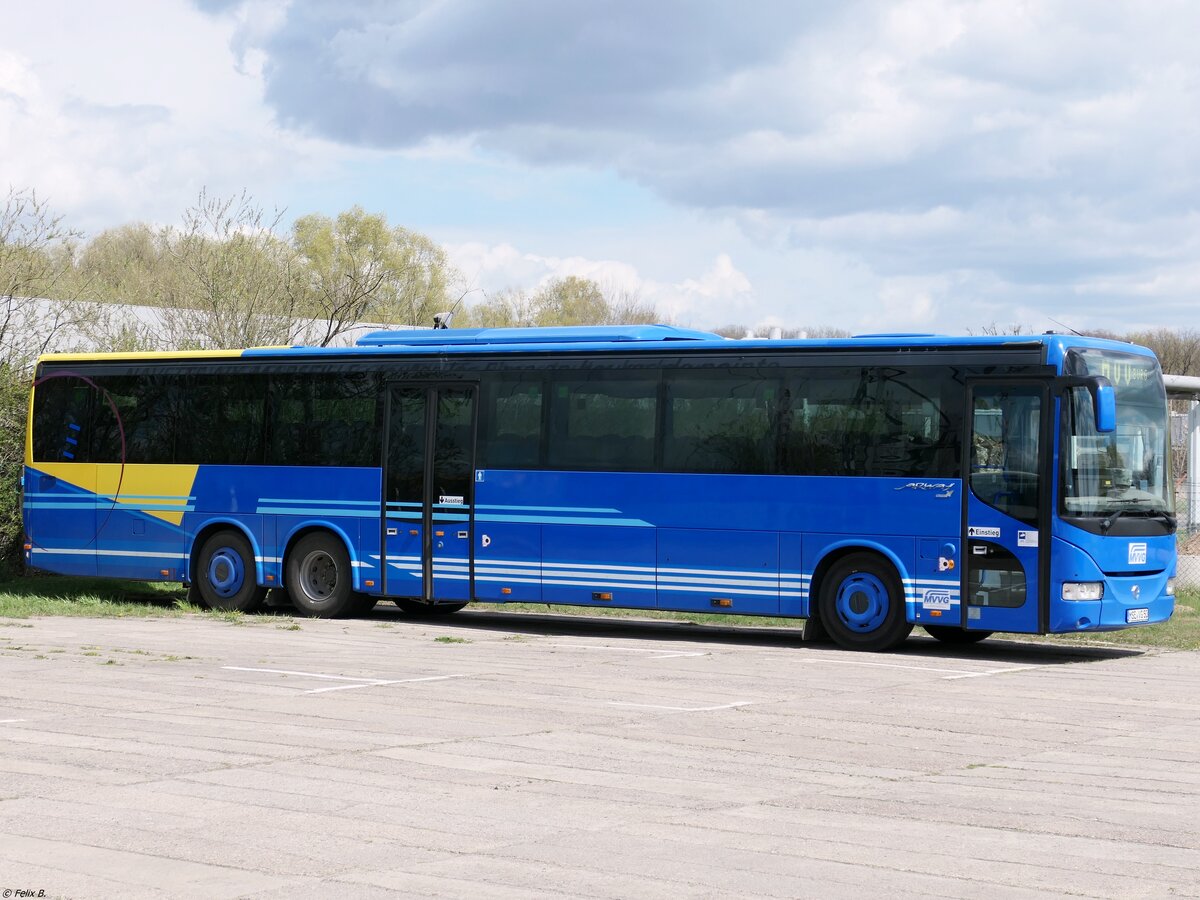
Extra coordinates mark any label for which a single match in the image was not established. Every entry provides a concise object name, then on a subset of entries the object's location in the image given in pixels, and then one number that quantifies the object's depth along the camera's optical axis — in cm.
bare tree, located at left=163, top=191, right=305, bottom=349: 3306
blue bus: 1644
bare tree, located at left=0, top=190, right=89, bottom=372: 2675
